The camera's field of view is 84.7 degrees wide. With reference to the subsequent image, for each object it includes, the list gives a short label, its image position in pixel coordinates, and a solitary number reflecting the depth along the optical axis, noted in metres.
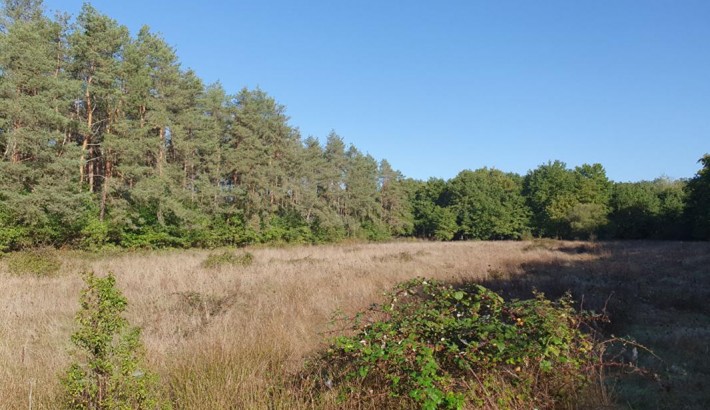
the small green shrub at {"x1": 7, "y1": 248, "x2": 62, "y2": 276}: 11.41
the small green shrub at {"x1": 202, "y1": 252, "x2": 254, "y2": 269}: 13.84
